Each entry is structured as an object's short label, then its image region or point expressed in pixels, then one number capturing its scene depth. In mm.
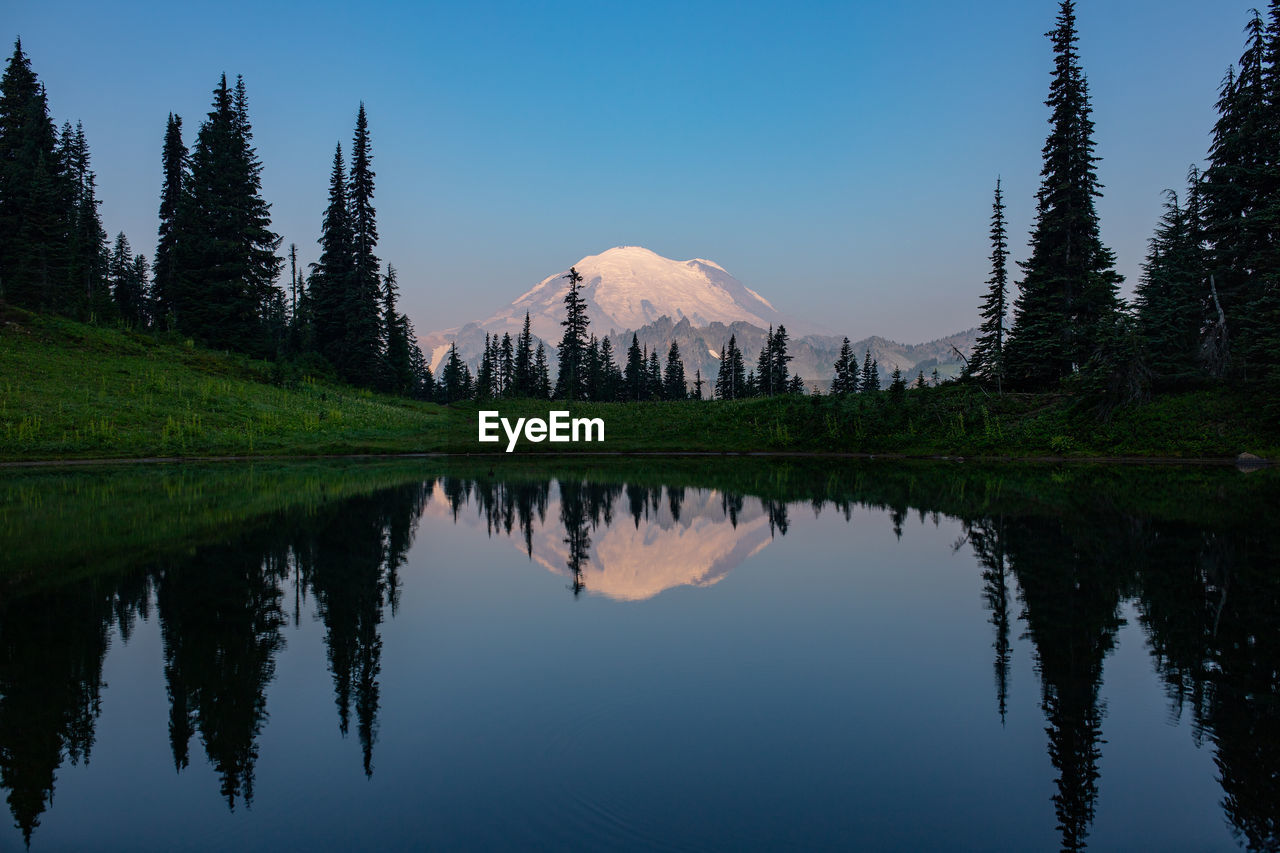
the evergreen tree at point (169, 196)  59969
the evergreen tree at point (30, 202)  48625
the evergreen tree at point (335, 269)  61156
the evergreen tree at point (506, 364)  113688
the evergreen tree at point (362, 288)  59312
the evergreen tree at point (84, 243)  52438
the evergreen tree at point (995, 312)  46309
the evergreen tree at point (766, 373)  101312
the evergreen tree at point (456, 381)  119500
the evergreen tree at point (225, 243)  53469
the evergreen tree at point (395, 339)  75688
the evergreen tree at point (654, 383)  111250
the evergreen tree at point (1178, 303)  39844
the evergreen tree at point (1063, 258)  42938
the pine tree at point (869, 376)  95388
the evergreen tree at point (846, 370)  93550
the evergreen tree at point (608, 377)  103375
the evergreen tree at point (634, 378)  108938
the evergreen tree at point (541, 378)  103556
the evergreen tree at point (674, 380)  116062
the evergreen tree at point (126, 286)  63969
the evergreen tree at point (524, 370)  94938
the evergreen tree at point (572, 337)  81938
